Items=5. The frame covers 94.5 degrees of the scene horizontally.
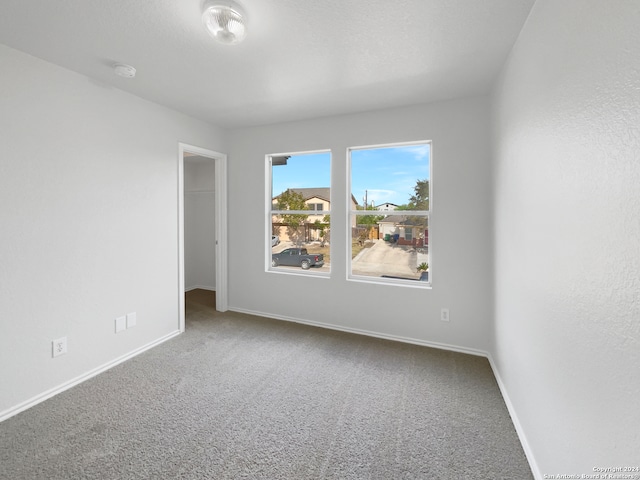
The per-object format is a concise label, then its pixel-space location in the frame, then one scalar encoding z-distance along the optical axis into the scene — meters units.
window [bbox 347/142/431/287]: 3.20
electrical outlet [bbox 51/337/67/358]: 2.29
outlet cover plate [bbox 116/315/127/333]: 2.77
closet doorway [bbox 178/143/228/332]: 5.44
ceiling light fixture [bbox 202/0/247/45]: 1.62
